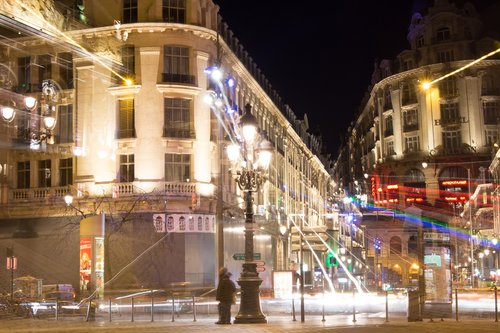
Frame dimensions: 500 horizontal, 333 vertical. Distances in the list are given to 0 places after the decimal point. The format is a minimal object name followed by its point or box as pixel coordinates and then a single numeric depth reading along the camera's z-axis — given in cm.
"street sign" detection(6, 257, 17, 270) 3244
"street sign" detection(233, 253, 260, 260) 2167
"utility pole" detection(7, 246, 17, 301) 3252
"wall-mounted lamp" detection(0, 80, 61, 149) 3149
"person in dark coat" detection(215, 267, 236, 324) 1962
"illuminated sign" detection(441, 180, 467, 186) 7662
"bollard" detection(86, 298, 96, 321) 2359
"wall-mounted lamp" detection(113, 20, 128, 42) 4041
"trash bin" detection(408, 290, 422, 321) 2038
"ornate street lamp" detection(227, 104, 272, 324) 1928
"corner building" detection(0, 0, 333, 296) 3953
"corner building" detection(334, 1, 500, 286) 7619
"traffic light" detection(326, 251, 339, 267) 3936
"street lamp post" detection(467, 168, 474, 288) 5694
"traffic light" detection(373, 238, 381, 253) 8557
